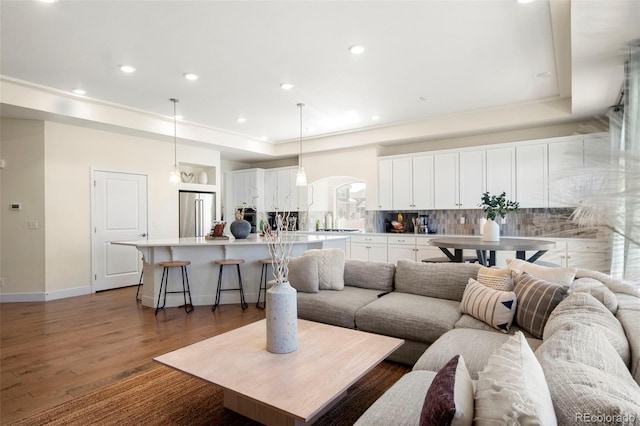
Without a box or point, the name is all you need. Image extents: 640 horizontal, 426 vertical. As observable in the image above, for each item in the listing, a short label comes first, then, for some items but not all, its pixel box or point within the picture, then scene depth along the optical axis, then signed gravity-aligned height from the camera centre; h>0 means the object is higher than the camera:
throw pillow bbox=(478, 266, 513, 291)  2.78 -0.55
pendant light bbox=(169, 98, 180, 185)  5.07 +0.57
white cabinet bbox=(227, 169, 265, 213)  8.38 +0.60
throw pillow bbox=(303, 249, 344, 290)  3.70 -0.59
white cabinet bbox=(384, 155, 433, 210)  6.41 +0.54
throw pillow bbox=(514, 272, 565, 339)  2.26 -0.61
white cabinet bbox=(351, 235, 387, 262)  6.57 -0.67
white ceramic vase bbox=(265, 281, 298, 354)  2.16 -0.67
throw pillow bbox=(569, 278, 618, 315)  1.88 -0.46
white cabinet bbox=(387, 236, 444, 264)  6.10 -0.66
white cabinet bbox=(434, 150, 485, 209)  5.93 +0.56
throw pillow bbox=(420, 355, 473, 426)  0.91 -0.52
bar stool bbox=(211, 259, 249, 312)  4.73 -0.94
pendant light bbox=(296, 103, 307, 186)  5.44 +0.53
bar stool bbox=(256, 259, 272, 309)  5.06 -0.92
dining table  3.80 -0.39
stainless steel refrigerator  7.08 +0.01
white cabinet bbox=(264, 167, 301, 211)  8.14 +0.57
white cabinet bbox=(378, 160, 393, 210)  6.80 +0.53
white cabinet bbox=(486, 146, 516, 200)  5.61 +0.65
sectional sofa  0.92 -0.55
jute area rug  2.16 -1.26
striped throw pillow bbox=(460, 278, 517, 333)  2.45 -0.69
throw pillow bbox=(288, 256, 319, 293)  3.56 -0.63
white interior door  5.78 -0.18
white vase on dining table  4.53 -0.26
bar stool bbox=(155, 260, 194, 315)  4.57 -0.92
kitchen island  4.77 -0.71
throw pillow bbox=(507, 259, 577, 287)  2.47 -0.46
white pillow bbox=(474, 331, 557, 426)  0.83 -0.47
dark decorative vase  5.38 -0.24
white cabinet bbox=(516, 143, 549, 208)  5.37 +0.71
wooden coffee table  1.68 -0.86
